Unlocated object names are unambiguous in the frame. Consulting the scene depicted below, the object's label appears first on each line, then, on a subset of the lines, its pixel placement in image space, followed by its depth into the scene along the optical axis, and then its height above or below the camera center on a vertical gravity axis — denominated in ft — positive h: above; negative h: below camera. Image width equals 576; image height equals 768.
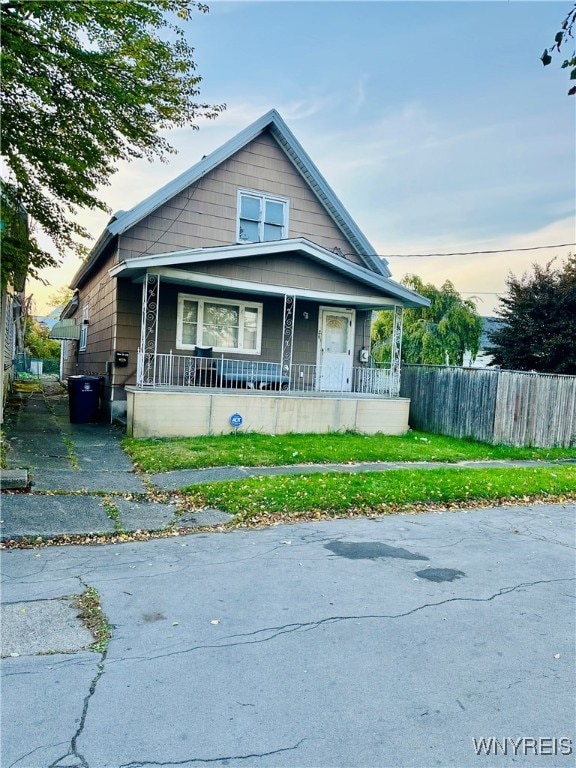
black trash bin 43.06 -4.03
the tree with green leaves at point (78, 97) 26.48 +13.52
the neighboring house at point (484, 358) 73.46 +2.08
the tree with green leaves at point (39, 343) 134.51 +0.40
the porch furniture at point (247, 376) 43.34 -1.60
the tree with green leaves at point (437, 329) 82.69 +5.73
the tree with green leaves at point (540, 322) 63.62 +6.01
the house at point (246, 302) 39.60 +4.83
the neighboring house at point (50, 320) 113.76 +5.96
